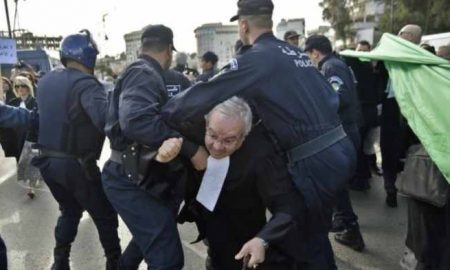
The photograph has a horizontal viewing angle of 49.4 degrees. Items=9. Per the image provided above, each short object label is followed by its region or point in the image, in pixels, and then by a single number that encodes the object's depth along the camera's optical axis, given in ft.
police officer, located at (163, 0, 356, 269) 7.69
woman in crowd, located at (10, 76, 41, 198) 18.45
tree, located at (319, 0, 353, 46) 194.39
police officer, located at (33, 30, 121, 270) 11.03
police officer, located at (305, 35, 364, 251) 13.62
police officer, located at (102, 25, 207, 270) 8.06
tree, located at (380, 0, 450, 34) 123.54
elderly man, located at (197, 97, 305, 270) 6.70
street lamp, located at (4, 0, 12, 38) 100.89
